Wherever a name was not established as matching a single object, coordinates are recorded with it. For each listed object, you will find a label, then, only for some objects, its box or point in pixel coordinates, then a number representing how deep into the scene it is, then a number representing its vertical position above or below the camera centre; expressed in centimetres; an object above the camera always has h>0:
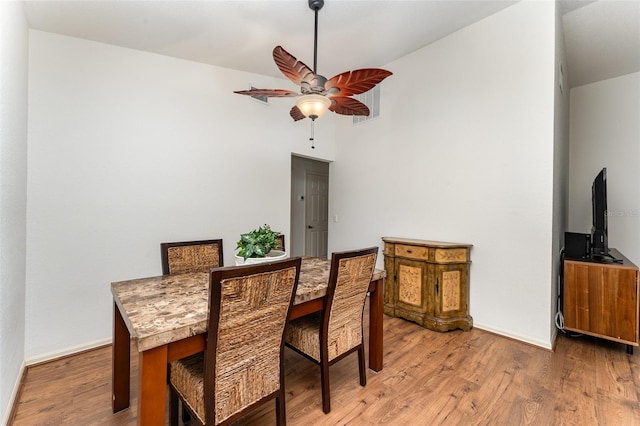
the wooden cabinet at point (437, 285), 277 -74
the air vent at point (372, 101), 378 +156
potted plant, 182 -23
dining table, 102 -46
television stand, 226 -73
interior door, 534 -2
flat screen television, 258 -6
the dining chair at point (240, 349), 109 -60
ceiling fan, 176 +89
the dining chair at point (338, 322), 162 -71
